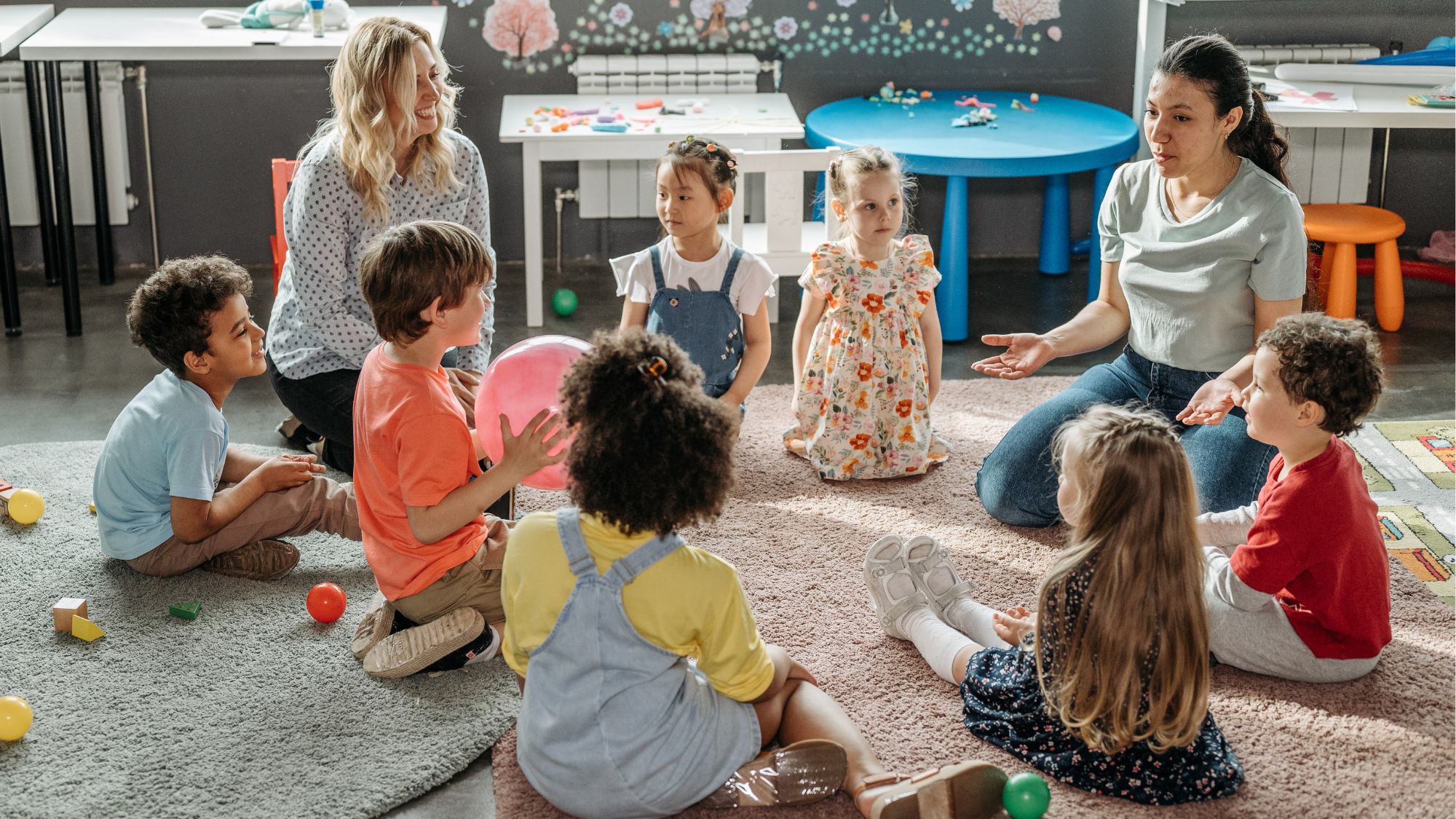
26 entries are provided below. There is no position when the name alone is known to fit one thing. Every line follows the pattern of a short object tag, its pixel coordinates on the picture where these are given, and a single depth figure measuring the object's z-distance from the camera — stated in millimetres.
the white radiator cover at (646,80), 4809
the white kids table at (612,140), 4316
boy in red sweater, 2281
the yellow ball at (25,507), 3002
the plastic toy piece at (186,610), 2631
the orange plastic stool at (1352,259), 4320
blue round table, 4211
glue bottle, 4199
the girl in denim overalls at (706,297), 3291
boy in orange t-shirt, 2277
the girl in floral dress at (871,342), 3281
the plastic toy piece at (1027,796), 2027
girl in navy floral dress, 1997
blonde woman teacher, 3012
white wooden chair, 4027
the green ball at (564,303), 4500
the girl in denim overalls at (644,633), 1835
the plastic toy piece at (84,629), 2562
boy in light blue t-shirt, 2635
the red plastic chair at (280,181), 3820
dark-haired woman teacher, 2789
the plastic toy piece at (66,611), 2572
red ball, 2613
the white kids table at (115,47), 3977
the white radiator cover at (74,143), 4602
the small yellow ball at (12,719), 2240
